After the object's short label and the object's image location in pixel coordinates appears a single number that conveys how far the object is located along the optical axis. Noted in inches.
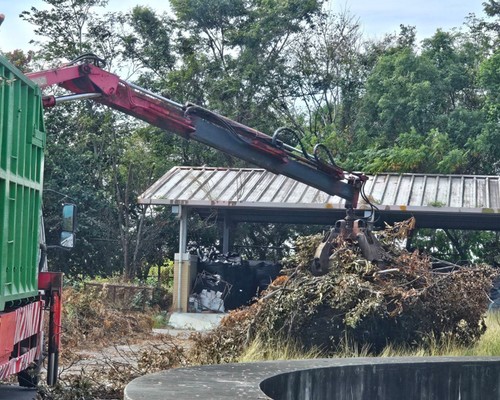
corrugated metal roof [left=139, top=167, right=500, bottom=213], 981.2
